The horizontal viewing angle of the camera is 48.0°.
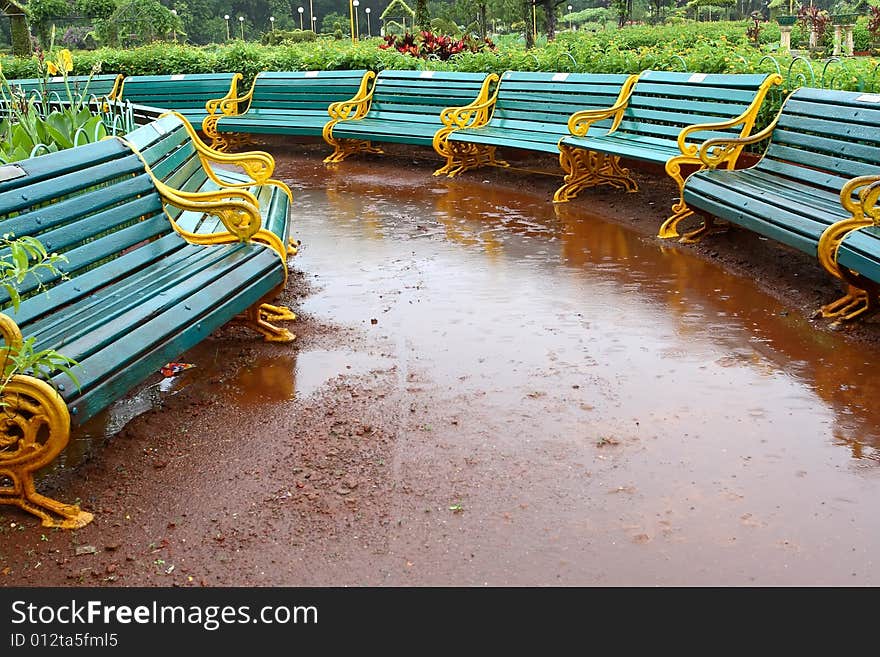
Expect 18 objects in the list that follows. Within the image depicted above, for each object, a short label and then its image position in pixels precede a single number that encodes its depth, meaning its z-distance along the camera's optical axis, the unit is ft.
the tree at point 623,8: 121.19
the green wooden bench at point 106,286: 10.34
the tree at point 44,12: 119.96
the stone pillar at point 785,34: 93.25
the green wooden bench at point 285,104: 36.78
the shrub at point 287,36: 126.89
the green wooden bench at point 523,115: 27.94
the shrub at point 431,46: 41.88
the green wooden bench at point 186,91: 40.93
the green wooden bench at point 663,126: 22.03
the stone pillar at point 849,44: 84.89
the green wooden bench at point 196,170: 17.12
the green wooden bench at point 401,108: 32.68
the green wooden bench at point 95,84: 41.04
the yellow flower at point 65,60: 17.74
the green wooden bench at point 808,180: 15.79
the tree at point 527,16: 99.28
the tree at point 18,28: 63.21
